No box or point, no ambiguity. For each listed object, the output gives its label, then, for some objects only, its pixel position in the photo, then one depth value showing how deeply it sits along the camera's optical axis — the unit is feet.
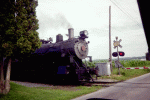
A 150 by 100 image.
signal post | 56.06
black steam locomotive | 36.27
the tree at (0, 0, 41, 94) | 20.96
